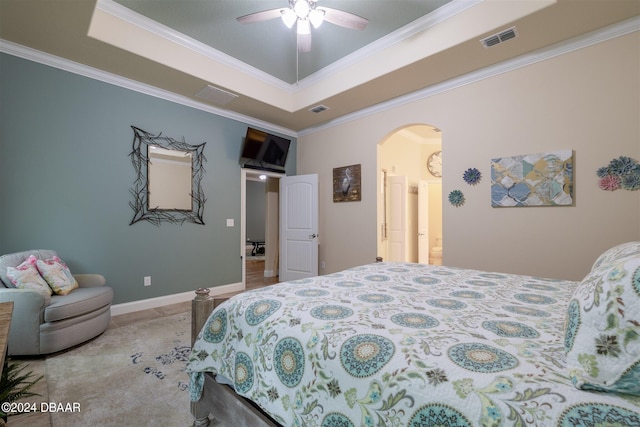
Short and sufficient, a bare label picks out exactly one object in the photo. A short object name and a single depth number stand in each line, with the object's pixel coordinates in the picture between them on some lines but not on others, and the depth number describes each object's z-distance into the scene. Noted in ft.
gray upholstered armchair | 7.11
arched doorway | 17.25
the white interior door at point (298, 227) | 15.48
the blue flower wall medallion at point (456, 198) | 11.02
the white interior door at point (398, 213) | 17.28
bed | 2.16
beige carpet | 5.33
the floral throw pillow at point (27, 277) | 7.59
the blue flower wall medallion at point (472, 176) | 10.61
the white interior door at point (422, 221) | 18.98
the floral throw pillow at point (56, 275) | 8.24
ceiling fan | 7.64
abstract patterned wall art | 8.89
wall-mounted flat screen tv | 14.87
